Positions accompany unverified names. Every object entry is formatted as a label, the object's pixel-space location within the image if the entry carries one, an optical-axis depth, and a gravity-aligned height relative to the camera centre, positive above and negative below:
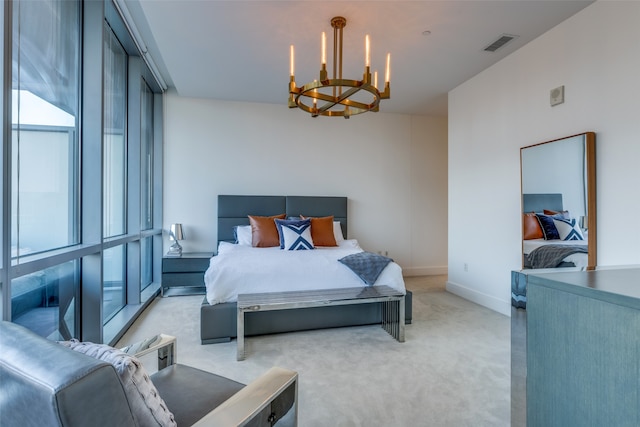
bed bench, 2.55 -0.73
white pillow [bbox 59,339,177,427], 0.83 -0.47
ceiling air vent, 3.09 +1.71
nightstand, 4.28 -0.77
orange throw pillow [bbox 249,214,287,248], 4.29 -0.26
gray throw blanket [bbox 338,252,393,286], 3.19 -0.51
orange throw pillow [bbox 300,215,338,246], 4.49 -0.27
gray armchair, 0.63 -0.37
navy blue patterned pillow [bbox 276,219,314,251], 4.08 -0.27
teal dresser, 0.68 -0.31
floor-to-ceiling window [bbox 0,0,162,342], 1.79 +0.33
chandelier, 2.24 +0.93
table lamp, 4.59 -0.32
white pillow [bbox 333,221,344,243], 4.84 -0.27
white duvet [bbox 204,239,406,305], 2.90 -0.57
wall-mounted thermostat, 2.94 +1.10
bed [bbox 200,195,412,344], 2.82 -0.90
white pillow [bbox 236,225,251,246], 4.50 -0.30
